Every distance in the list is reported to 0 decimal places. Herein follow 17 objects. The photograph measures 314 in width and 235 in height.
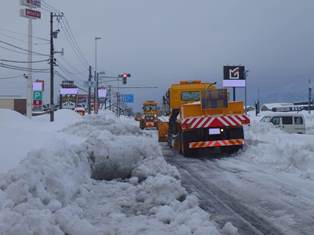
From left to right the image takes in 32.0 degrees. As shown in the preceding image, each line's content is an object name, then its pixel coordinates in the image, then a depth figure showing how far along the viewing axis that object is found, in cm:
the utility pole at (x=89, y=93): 7154
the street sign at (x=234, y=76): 6319
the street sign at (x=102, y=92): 11281
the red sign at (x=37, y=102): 6534
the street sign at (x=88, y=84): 6178
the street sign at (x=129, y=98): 10756
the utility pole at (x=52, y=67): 4672
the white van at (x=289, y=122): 3497
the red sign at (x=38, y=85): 8416
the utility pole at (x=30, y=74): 4425
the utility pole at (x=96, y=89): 7810
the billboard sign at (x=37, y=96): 6241
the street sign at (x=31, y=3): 4791
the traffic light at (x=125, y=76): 5553
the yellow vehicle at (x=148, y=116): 5672
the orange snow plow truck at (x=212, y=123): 2002
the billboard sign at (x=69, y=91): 10966
